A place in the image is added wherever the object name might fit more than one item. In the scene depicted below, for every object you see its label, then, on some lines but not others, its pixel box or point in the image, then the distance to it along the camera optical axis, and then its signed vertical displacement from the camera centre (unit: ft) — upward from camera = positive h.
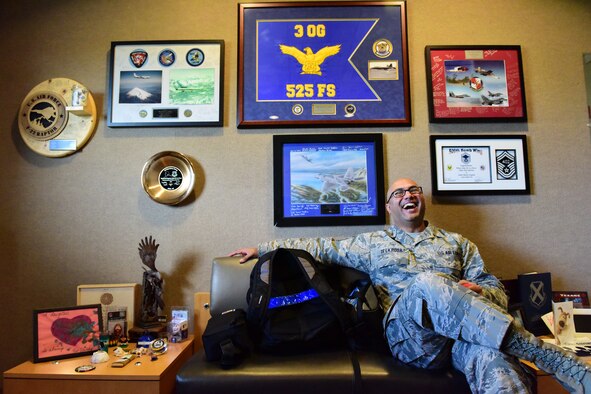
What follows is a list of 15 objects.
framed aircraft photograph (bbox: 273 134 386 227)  6.98 +0.89
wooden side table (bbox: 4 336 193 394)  4.68 -2.07
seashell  5.21 -1.96
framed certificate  7.03 +1.14
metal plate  6.92 +0.98
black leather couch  4.43 -1.99
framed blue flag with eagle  7.14 +3.29
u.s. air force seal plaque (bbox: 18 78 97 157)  7.11 +2.24
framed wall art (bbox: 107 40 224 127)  7.14 +2.96
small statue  6.40 -1.16
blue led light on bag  5.31 -1.15
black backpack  5.07 -1.28
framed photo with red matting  7.17 +2.85
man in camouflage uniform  3.95 -1.07
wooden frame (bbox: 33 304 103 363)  5.40 -1.67
